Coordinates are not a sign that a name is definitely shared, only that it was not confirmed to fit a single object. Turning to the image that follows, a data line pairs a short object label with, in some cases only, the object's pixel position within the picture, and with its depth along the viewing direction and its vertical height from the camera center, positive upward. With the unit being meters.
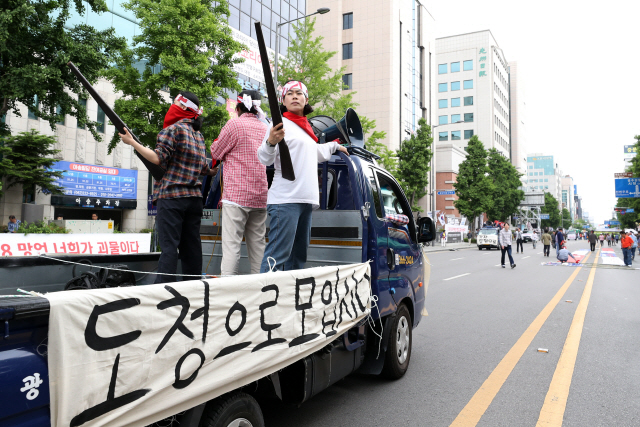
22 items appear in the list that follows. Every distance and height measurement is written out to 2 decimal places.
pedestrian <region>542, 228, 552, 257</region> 24.94 -0.84
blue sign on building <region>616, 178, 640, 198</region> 34.94 +3.30
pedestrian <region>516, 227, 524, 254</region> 29.61 -0.75
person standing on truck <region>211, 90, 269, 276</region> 3.47 +0.29
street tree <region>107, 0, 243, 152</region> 15.10 +5.60
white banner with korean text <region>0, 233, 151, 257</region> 10.49 -0.63
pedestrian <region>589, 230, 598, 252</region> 32.46 -0.81
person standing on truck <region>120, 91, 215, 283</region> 3.21 +0.26
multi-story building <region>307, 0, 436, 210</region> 43.09 +17.37
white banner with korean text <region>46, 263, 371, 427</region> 1.46 -0.51
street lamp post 16.29 +6.02
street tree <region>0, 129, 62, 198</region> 20.39 +2.79
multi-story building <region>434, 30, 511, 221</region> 78.31 +25.40
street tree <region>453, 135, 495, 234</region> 46.60 +4.55
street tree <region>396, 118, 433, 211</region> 35.94 +5.28
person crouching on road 19.34 -1.27
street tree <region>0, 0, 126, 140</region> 11.62 +4.71
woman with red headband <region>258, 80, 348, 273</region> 3.15 +0.25
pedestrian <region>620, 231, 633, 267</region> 18.41 -0.82
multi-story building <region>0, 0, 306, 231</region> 22.61 +3.39
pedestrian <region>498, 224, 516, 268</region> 16.88 -0.59
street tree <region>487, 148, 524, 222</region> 55.06 +4.88
